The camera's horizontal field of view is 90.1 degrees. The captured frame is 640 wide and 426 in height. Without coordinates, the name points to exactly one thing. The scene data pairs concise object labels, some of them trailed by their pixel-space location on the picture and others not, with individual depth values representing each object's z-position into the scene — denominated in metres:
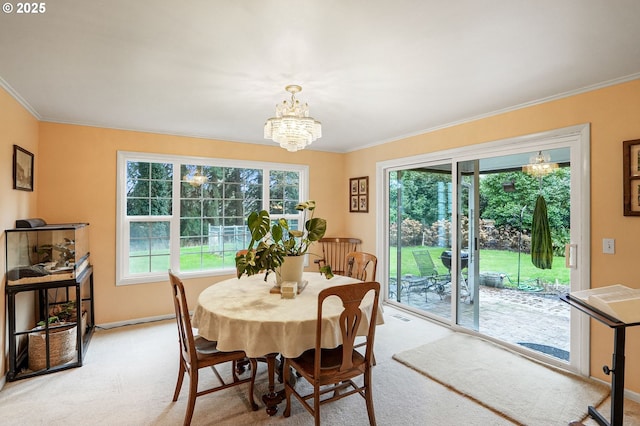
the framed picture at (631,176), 2.38
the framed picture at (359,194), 5.04
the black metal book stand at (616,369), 1.88
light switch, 2.52
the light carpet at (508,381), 2.25
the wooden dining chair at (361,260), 3.10
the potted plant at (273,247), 2.32
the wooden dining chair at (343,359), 1.86
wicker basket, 2.79
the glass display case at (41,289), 2.65
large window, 4.00
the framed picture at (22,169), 2.79
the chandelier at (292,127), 2.46
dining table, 1.92
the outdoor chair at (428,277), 4.04
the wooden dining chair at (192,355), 2.02
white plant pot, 2.51
